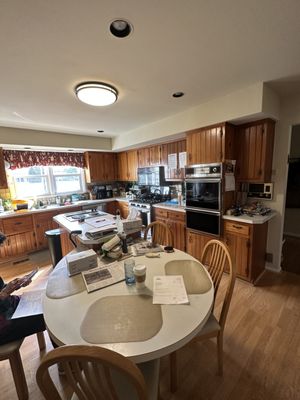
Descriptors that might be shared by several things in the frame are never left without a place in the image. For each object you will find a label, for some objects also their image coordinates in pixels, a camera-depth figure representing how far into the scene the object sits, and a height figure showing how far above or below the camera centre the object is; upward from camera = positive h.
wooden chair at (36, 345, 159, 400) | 0.62 -0.70
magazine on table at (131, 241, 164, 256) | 1.78 -0.75
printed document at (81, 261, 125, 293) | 1.28 -0.76
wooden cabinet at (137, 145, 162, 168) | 3.96 +0.37
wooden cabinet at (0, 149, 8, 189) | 3.57 +0.03
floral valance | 3.86 +0.40
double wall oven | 2.63 -0.41
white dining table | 0.83 -0.77
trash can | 2.98 -1.11
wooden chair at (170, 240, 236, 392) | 1.30 -1.11
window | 4.17 -0.11
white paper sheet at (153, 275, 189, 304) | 1.12 -0.77
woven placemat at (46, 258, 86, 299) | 1.22 -0.77
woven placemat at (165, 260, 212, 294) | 1.23 -0.77
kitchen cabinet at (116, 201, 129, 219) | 4.74 -0.90
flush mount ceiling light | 1.93 +0.86
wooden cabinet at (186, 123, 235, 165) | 2.54 +0.38
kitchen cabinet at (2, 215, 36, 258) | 3.51 -1.15
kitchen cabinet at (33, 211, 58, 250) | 3.84 -1.02
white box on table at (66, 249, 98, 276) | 1.44 -0.69
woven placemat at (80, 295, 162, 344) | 0.89 -0.77
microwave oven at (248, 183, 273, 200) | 2.67 -0.33
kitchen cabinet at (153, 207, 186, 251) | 3.28 -0.93
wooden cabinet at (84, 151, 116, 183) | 4.81 +0.21
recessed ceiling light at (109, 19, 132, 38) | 1.20 +0.97
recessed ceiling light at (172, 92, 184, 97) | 2.26 +0.94
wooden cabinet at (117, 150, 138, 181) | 4.65 +0.21
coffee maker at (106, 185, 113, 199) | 5.21 -0.50
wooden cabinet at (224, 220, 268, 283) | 2.43 -1.03
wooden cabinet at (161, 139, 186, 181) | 3.50 +0.33
